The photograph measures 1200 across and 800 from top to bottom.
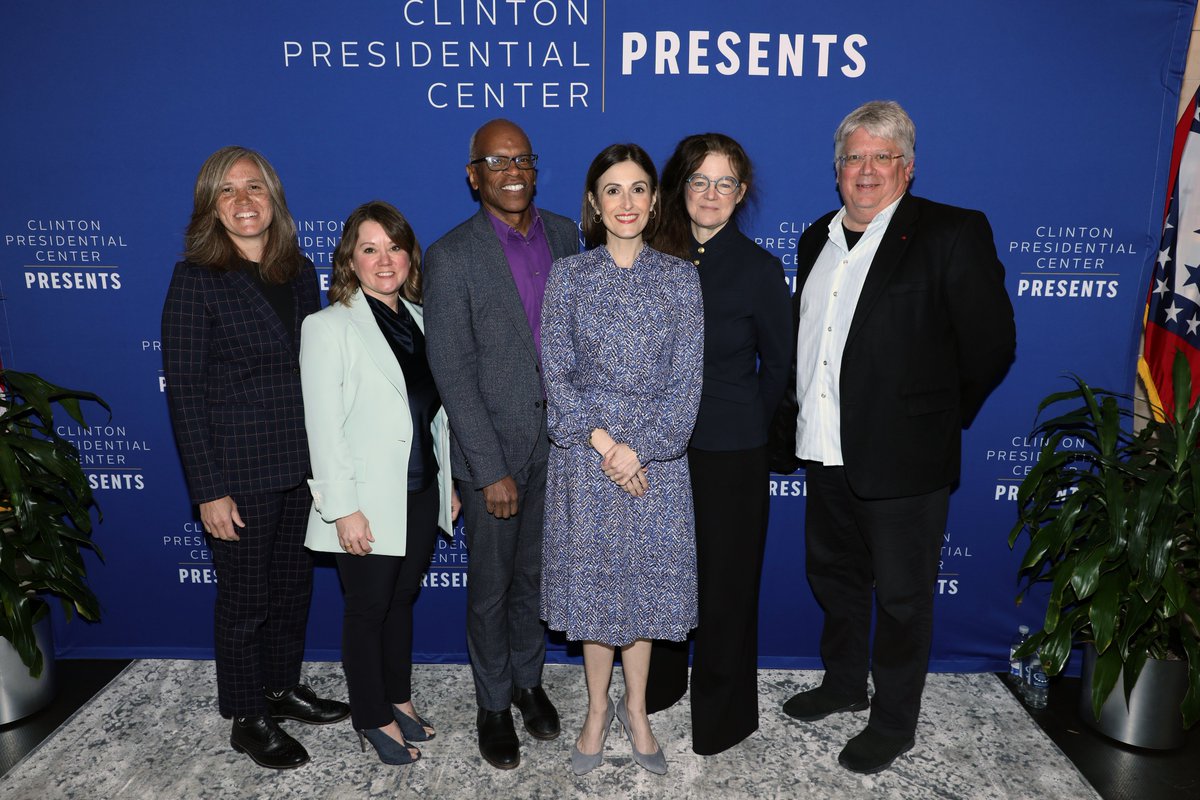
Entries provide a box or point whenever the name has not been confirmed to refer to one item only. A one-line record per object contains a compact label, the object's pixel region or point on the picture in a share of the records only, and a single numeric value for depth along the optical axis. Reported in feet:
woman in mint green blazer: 7.56
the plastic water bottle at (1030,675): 9.83
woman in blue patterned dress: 7.38
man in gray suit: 7.77
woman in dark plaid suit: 7.71
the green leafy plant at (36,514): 9.02
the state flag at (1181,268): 9.61
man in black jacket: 7.80
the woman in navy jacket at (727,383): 7.70
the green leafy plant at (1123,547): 8.23
